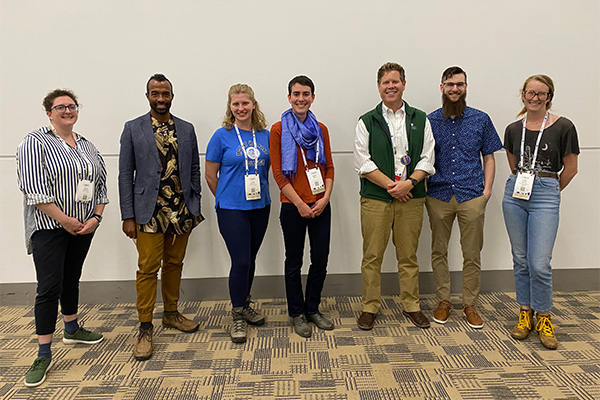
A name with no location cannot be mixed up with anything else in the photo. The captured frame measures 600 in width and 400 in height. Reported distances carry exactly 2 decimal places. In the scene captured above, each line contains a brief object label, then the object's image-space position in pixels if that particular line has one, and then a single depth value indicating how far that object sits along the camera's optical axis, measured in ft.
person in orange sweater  8.38
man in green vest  8.67
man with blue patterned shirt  8.96
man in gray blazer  8.01
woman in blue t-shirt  8.45
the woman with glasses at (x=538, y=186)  8.00
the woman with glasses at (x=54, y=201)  7.04
